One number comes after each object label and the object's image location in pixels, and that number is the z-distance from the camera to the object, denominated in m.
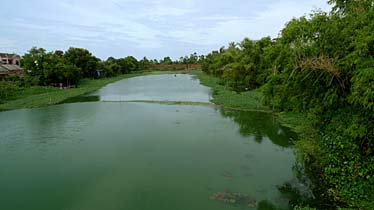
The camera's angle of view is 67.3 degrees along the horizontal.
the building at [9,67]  29.11
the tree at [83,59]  37.59
